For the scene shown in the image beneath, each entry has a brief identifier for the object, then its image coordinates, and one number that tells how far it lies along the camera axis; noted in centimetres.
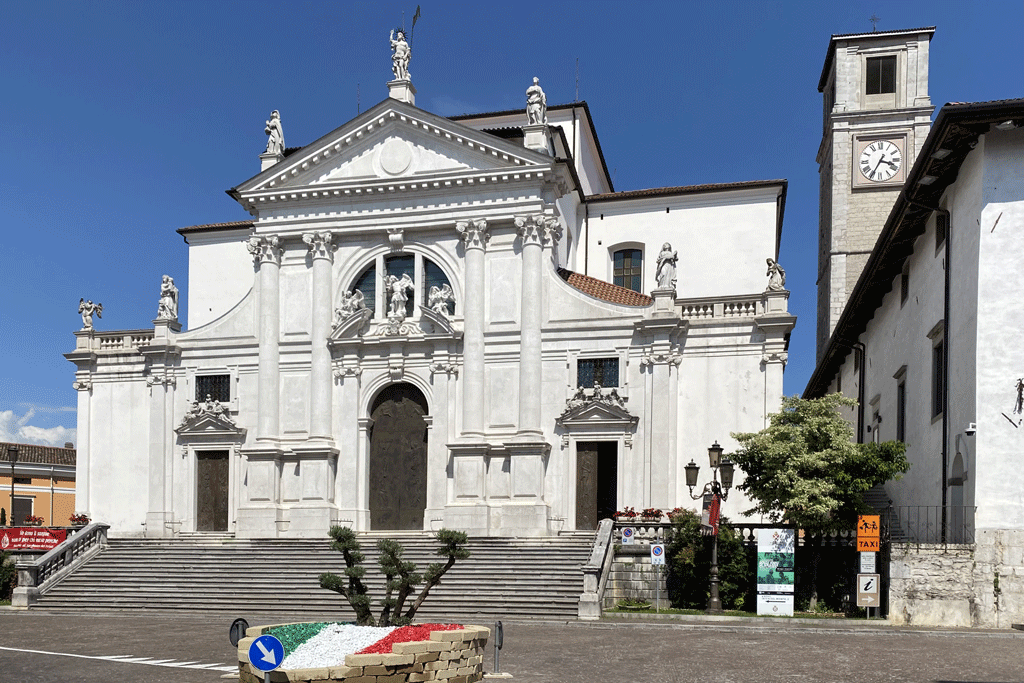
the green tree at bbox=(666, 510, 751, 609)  2770
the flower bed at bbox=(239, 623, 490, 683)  1367
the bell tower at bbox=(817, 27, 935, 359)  5466
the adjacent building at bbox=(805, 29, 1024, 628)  2317
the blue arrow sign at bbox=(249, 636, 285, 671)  999
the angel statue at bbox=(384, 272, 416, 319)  3794
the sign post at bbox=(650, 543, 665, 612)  2646
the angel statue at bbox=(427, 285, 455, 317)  3781
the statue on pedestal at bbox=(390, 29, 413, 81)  4006
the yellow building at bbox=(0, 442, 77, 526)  6244
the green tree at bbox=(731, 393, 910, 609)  2670
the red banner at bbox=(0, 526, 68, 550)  3450
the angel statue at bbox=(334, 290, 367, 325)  3847
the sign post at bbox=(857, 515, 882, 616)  2489
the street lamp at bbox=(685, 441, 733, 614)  2641
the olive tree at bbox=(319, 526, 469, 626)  1617
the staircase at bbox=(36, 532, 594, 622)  2814
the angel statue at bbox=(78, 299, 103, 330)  4184
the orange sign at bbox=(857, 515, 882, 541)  2494
